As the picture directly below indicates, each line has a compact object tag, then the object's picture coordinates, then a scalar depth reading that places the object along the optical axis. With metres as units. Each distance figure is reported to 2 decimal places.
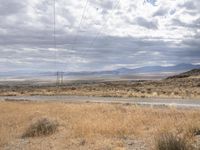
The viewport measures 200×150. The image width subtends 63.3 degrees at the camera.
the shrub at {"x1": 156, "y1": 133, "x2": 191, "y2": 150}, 4.45
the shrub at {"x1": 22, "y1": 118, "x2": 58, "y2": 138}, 6.87
